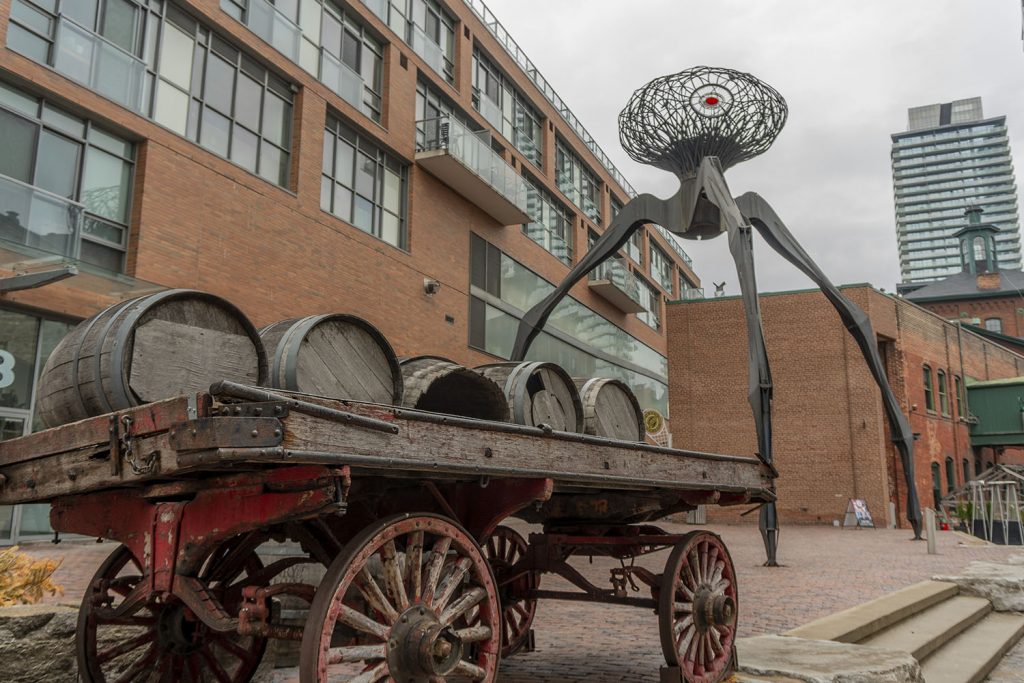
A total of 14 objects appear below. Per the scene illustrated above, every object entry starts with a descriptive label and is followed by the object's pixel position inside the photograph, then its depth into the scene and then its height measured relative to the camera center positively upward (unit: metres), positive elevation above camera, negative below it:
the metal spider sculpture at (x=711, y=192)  13.84 +4.90
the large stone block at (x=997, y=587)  9.90 -1.26
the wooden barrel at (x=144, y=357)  3.57 +0.53
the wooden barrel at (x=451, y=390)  5.08 +0.55
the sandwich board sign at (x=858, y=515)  27.47 -1.10
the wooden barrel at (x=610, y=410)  6.23 +0.53
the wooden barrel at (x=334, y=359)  4.36 +0.65
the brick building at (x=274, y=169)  12.16 +5.98
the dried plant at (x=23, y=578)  4.78 -0.63
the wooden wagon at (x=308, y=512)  2.48 -0.14
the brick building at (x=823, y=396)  28.92 +3.16
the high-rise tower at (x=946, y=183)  166.88 +62.88
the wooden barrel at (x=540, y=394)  5.40 +0.59
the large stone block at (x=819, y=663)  4.97 -1.17
